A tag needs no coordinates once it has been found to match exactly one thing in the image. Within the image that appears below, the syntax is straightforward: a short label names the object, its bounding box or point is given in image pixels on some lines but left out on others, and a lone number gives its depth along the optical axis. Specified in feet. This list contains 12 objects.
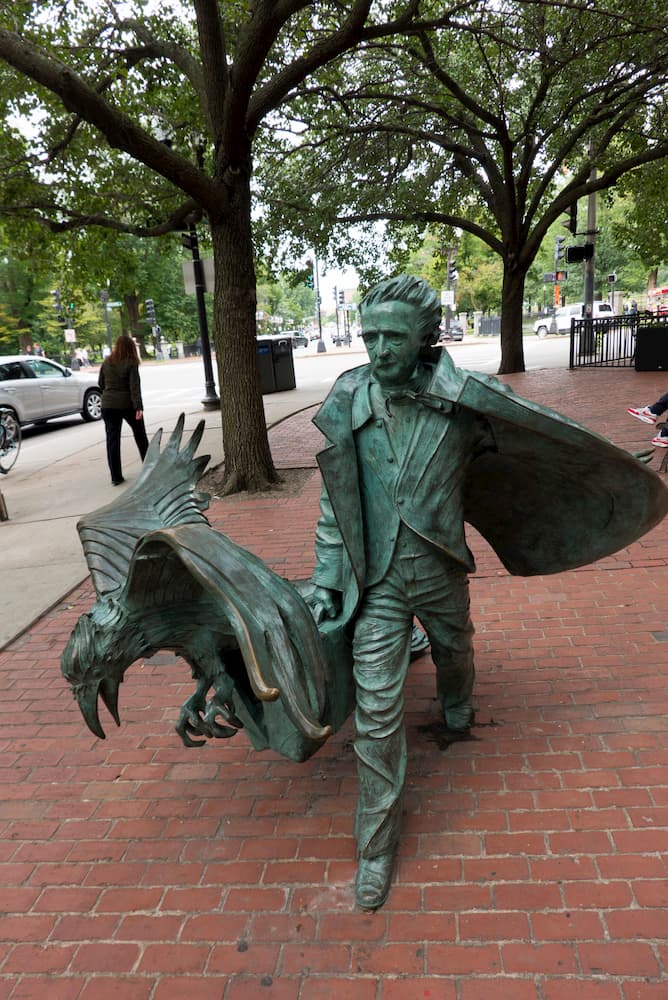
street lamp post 44.11
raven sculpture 6.72
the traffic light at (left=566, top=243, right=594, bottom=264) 64.54
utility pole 69.62
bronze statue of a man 8.03
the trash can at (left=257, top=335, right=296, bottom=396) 61.57
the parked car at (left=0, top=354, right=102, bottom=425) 49.03
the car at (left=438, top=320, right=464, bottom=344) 151.54
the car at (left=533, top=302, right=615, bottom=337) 137.59
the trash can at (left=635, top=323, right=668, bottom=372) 55.67
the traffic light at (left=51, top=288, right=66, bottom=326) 133.49
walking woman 29.12
